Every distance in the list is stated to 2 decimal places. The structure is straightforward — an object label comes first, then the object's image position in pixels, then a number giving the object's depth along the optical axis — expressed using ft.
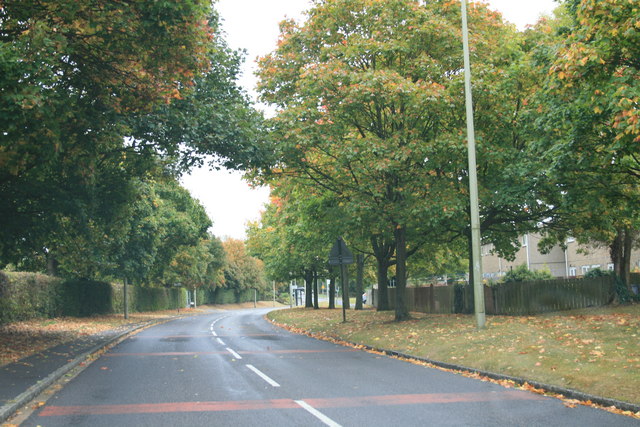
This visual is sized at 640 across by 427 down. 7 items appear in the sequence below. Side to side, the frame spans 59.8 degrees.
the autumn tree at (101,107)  30.50
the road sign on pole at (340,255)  71.46
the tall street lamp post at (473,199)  48.39
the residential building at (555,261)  124.98
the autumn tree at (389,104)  56.34
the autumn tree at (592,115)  33.12
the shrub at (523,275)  108.27
